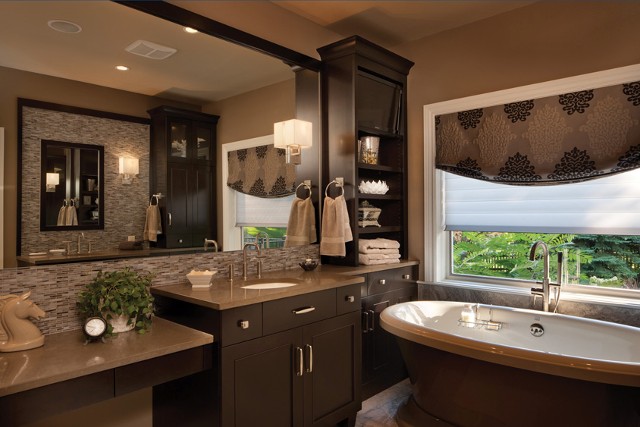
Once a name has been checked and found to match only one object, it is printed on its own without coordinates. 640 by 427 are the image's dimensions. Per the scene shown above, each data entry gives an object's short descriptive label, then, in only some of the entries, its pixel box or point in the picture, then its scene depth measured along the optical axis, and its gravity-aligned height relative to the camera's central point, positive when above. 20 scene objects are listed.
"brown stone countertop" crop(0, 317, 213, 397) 1.40 -0.51
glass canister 3.34 +0.54
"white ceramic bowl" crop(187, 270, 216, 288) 2.29 -0.32
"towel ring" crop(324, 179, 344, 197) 3.16 +0.22
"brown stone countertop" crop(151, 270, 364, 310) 2.03 -0.38
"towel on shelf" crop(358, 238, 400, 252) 3.18 -0.20
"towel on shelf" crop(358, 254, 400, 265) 3.17 -0.33
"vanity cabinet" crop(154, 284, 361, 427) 1.99 -0.75
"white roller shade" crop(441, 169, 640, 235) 2.69 +0.07
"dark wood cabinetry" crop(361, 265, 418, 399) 3.01 -0.85
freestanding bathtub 1.86 -0.75
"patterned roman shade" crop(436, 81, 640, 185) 2.63 +0.54
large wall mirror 1.92 +0.78
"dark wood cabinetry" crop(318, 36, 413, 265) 3.14 +0.73
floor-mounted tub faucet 2.76 -0.43
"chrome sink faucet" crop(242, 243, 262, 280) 2.71 -0.27
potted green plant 1.85 -0.36
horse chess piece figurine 1.66 -0.42
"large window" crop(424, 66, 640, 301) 2.73 -0.06
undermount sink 2.56 -0.41
